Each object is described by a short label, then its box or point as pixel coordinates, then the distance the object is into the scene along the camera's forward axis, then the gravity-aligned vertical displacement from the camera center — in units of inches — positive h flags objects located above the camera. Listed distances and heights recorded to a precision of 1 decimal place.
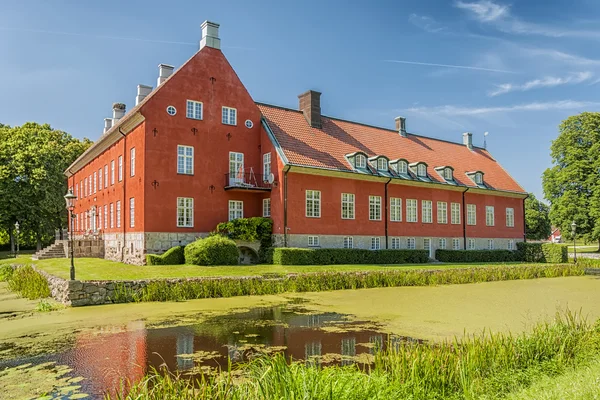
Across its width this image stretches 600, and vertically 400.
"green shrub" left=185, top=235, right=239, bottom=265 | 772.6 -37.8
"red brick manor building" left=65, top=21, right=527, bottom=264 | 875.4 +107.7
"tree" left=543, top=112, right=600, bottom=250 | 1507.1 +156.8
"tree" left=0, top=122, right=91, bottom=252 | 1448.1 +149.5
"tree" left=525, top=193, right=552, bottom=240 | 2229.3 +21.7
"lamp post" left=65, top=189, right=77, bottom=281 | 592.7 +36.8
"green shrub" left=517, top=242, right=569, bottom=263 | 1176.2 -68.3
